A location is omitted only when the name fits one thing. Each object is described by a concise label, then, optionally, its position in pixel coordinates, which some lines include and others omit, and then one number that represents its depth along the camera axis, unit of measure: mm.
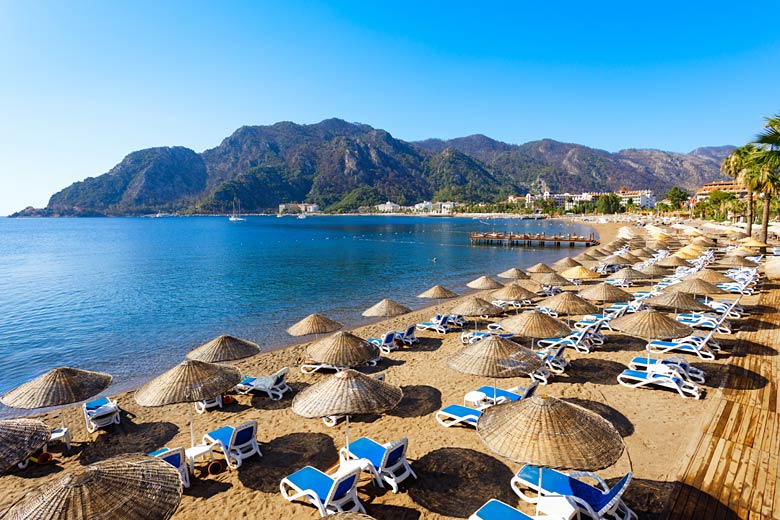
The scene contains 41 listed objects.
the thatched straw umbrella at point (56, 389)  7664
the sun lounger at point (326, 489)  5641
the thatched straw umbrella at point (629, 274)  20002
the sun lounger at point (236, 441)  7305
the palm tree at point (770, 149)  15721
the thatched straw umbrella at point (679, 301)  12625
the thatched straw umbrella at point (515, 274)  22489
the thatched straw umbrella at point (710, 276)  15523
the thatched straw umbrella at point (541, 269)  22184
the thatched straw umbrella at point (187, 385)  7164
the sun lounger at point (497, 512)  4984
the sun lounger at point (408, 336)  14812
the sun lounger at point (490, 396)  8846
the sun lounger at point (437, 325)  16500
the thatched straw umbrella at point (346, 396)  6297
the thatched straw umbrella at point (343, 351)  9625
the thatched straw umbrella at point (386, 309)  15320
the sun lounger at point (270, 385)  10625
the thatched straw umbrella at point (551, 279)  18953
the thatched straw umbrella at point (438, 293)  17344
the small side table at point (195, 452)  7168
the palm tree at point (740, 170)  27781
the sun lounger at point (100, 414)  9430
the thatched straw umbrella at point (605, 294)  14491
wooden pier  62219
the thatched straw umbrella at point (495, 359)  7723
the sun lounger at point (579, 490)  5035
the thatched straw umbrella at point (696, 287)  14488
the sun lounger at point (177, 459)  6516
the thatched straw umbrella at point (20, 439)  5988
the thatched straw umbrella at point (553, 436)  4609
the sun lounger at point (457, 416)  8211
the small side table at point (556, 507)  5000
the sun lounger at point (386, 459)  6418
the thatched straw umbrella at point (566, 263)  26522
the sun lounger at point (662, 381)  8984
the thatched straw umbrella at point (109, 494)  3727
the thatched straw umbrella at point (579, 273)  20203
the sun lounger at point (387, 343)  14250
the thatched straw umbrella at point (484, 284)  19250
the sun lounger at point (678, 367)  9516
